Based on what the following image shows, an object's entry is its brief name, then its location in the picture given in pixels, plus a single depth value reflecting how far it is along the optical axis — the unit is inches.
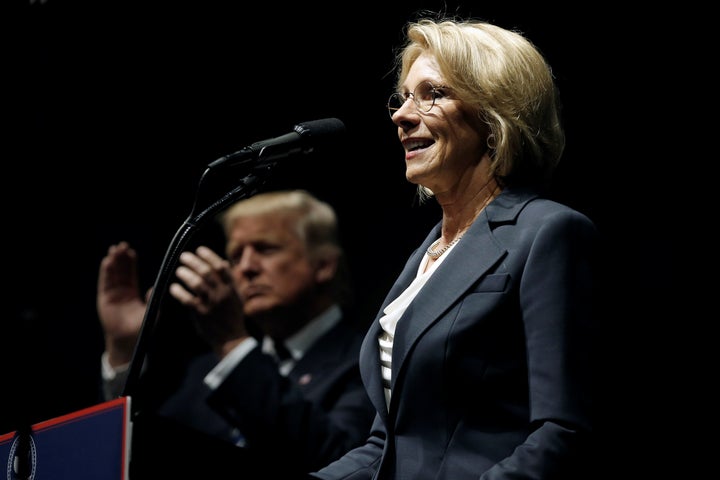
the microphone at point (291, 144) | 118.9
